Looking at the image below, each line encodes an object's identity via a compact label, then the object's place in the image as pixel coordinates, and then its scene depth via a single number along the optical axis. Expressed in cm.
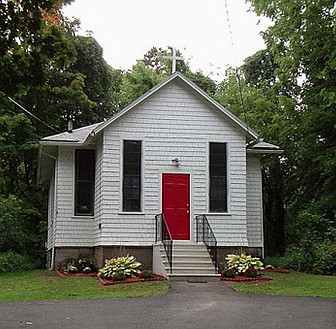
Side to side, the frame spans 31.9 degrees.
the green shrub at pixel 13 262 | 2228
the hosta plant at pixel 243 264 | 1538
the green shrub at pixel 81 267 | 1731
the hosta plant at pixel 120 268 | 1474
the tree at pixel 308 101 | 1750
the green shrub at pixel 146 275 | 1468
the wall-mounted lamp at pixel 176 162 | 1781
